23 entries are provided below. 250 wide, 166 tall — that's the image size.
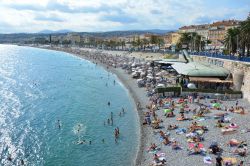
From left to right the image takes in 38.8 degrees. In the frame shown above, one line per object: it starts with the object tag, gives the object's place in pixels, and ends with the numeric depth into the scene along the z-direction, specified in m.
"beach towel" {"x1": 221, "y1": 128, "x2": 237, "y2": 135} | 28.58
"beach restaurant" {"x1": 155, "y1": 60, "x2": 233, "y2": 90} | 44.25
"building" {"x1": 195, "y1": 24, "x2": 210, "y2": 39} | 127.31
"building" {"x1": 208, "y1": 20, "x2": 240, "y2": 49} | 112.50
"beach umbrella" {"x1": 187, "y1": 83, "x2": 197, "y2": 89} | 42.78
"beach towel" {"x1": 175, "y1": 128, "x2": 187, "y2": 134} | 29.99
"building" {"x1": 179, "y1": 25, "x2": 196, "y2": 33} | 140.75
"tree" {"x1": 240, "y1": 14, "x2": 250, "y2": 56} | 51.50
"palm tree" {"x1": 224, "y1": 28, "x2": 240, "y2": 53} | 64.00
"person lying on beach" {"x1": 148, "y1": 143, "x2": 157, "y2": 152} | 27.00
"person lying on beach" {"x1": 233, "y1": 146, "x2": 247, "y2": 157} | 23.75
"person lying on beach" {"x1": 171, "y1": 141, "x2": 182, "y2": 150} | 26.53
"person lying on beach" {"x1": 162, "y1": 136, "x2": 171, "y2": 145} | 27.68
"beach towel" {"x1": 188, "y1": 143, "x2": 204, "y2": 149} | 25.73
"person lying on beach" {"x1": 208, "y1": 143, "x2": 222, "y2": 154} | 24.71
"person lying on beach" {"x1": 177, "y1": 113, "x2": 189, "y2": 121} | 33.90
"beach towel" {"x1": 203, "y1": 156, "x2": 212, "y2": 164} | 23.17
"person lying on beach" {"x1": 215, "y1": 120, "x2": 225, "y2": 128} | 30.50
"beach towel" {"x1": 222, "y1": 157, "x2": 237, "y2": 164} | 22.51
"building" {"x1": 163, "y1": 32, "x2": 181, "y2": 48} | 136.15
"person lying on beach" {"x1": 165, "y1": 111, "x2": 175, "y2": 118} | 35.53
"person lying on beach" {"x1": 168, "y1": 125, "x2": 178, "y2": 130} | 31.27
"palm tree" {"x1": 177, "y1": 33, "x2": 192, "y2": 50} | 96.49
